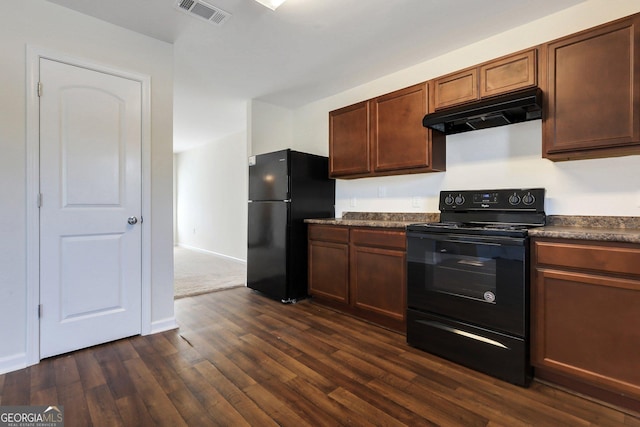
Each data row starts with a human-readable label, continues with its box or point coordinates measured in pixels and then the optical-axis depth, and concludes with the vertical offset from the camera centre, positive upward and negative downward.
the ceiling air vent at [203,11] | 2.12 +1.46
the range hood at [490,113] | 1.98 +0.72
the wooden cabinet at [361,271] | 2.54 -0.56
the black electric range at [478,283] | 1.83 -0.48
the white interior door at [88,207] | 2.13 +0.03
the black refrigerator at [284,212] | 3.36 +0.00
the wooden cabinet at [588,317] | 1.53 -0.57
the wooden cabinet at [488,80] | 2.10 +1.00
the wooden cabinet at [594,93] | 1.74 +0.73
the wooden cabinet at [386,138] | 2.67 +0.72
